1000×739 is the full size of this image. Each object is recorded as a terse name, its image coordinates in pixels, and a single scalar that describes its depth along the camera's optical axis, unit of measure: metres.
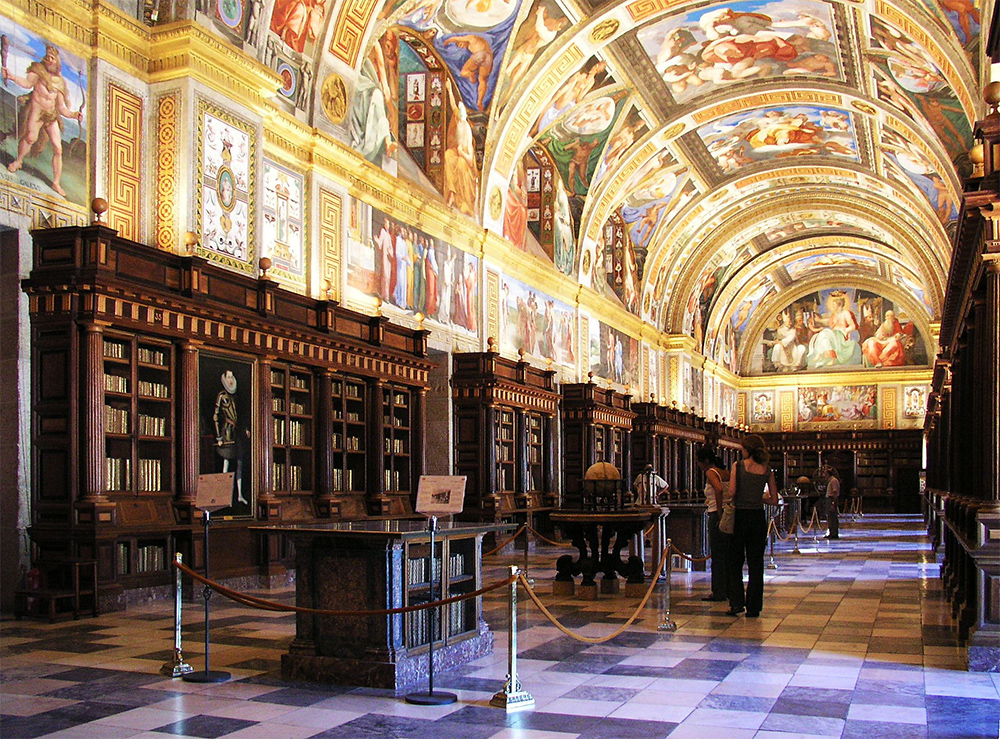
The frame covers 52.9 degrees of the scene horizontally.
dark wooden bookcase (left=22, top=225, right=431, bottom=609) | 10.15
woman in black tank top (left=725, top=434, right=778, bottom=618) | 10.44
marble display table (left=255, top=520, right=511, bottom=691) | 7.11
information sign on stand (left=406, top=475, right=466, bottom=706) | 7.15
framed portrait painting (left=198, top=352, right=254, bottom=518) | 12.02
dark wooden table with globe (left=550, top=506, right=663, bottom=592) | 12.32
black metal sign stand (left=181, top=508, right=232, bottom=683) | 6.98
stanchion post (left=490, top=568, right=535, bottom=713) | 6.29
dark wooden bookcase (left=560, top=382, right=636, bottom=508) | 24.69
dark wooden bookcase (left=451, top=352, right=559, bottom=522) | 19.28
